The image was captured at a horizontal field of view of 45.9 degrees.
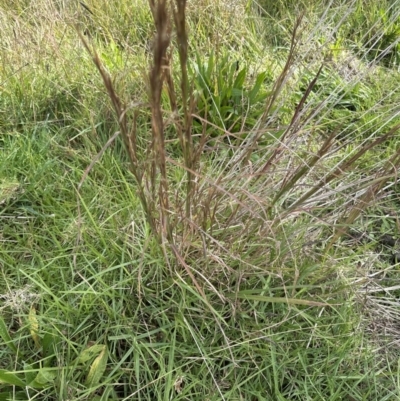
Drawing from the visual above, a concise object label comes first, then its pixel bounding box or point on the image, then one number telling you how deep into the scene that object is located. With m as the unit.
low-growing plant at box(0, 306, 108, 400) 1.03
